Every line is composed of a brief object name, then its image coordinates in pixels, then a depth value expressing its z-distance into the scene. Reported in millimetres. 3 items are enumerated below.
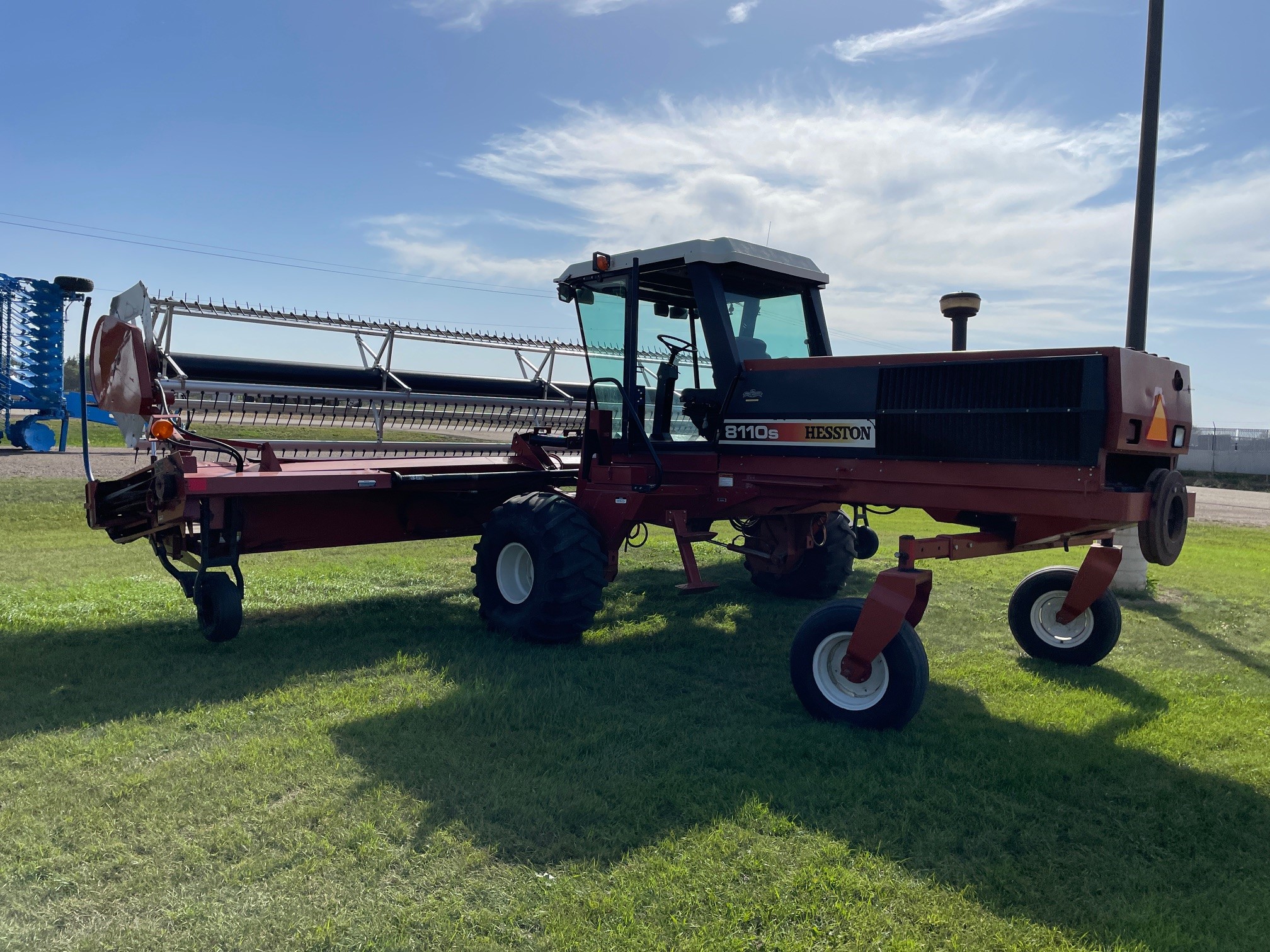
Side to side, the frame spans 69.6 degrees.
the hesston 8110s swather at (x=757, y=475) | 4520
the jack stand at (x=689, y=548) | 5930
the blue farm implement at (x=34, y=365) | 19312
